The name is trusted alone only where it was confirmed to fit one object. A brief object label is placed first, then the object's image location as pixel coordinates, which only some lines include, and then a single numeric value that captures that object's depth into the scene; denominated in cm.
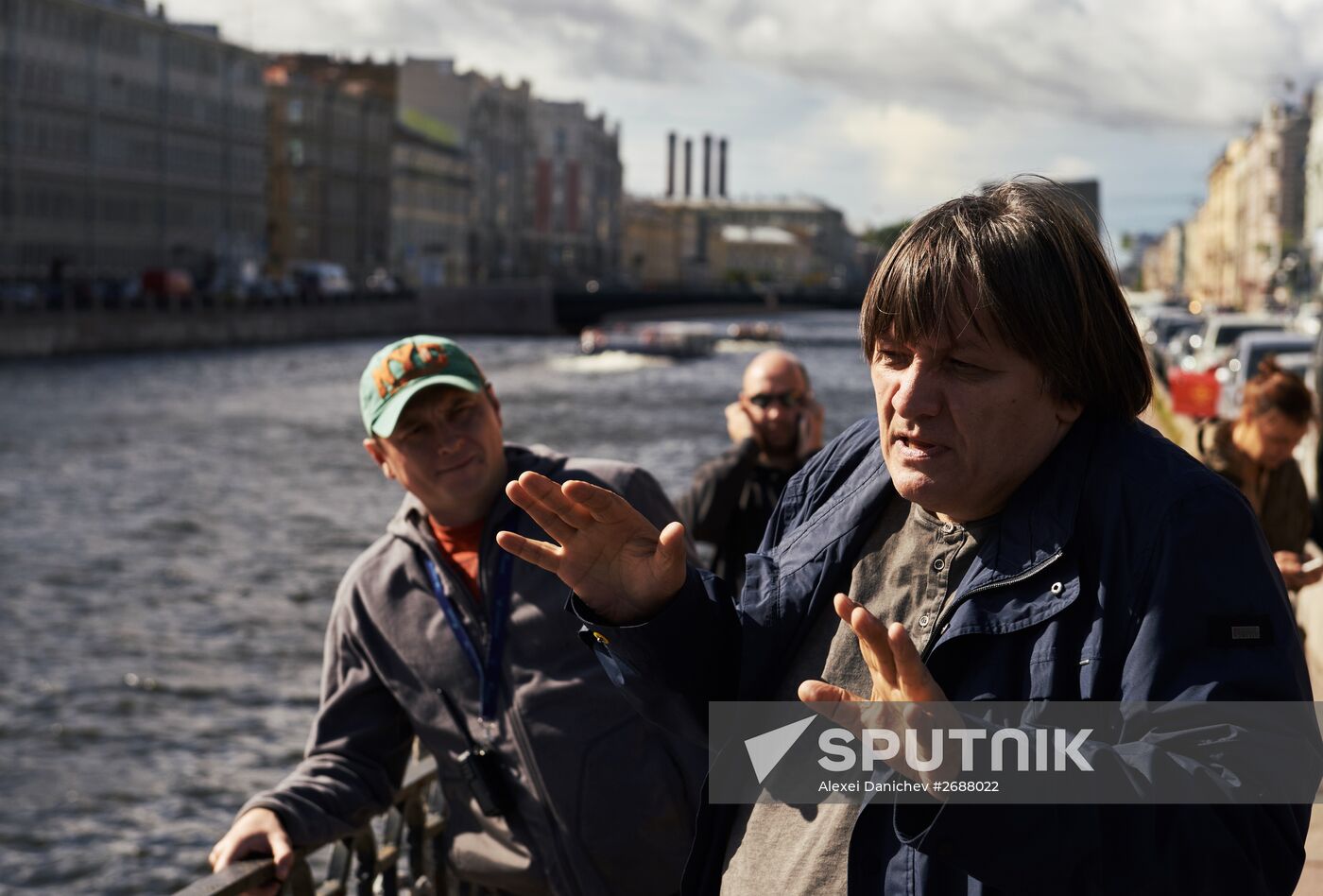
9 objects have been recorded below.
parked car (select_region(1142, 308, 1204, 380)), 2848
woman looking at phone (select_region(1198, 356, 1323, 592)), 435
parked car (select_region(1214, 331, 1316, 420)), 1705
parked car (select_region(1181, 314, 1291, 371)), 2289
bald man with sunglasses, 416
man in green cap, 247
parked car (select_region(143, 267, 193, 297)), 5309
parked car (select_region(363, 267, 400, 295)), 6762
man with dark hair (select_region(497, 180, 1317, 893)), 138
